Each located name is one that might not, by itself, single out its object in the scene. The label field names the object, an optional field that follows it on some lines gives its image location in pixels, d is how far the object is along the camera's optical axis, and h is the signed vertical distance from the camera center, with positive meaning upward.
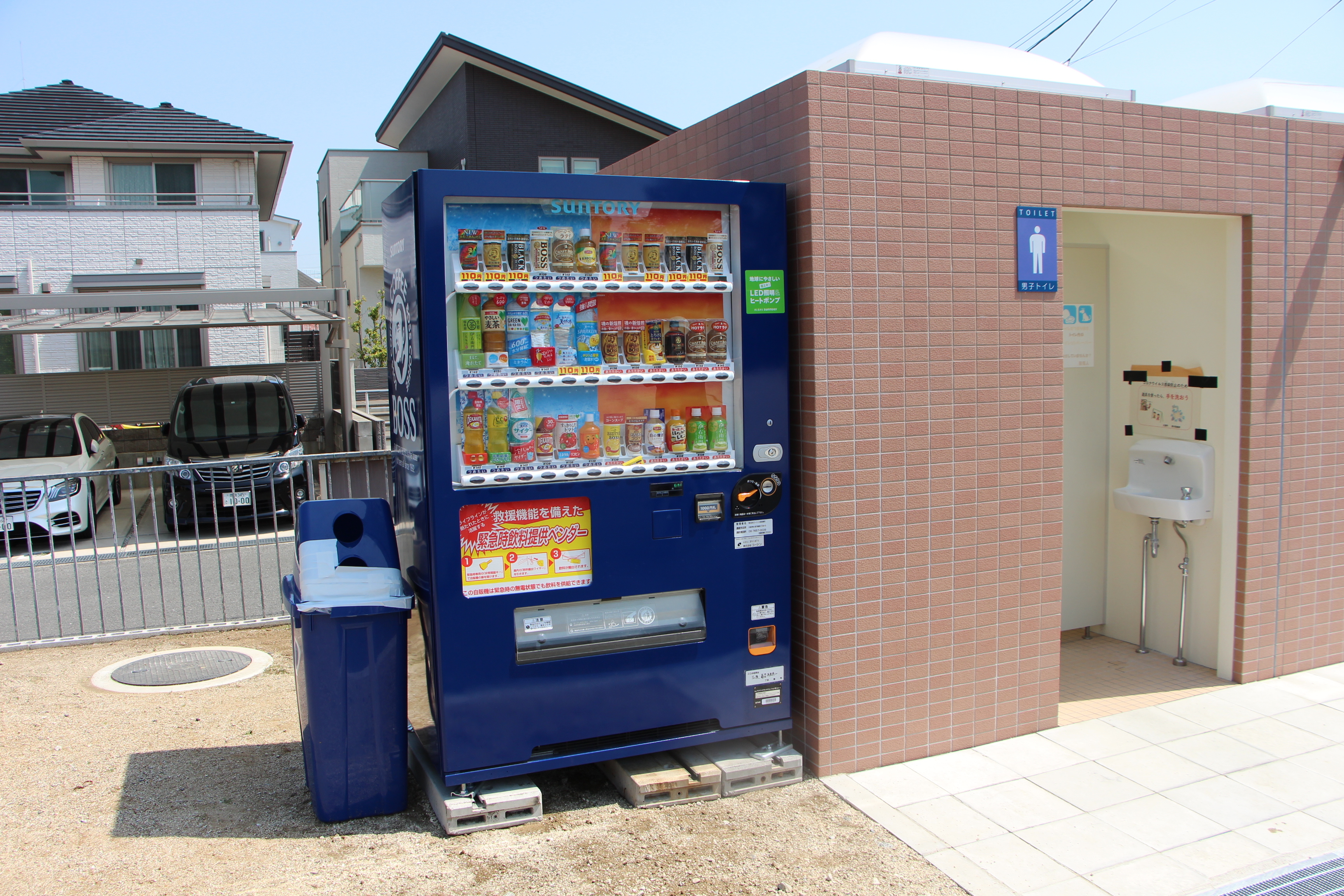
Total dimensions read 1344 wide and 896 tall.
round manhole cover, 5.62 -1.88
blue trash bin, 3.65 -1.36
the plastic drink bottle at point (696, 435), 4.03 -0.33
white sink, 5.38 -0.81
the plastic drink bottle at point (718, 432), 4.04 -0.32
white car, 9.55 -1.00
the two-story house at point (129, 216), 16.72 +3.02
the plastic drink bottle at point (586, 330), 3.86 +0.15
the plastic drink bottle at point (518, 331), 3.76 +0.15
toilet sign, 4.44 +0.50
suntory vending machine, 3.66 -0.41
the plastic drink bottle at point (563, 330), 3.81 +0.15
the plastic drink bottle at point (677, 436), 4.00 -0.32
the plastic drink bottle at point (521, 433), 3.78 -0.28
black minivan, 9.82 -0.81
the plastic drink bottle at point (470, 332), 3.66 +0.15
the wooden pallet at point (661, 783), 3.87 -1.81
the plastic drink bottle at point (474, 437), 3.71 -0.28
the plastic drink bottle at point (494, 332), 3.70 +0.14
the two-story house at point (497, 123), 21.19 +5.93
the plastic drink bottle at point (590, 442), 3.89 -0.33
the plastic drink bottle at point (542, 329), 3.77 +0.15
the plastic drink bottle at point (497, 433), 3.75 -0.27
